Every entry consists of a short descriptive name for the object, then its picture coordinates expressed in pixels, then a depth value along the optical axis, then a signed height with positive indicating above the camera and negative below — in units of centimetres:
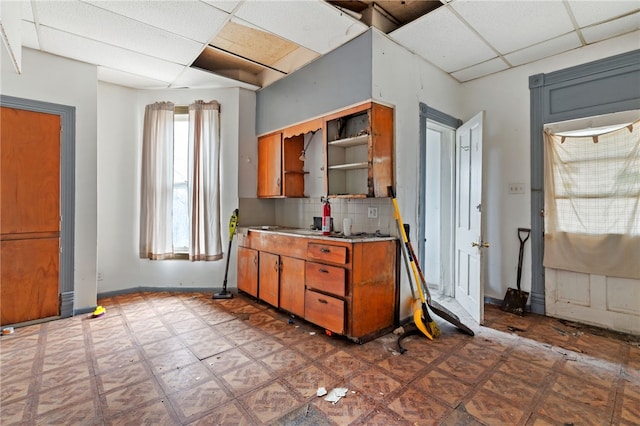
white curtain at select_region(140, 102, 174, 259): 404 +38
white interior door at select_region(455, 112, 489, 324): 302 -5
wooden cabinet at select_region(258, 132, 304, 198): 384 +64
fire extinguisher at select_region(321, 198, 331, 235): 312 -4
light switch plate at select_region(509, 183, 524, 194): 348 +32
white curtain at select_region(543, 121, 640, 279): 279 +13
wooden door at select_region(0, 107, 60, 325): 293 +1
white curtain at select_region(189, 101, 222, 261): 402 +47
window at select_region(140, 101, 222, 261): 403 +45
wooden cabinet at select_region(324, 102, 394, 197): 282 +68
